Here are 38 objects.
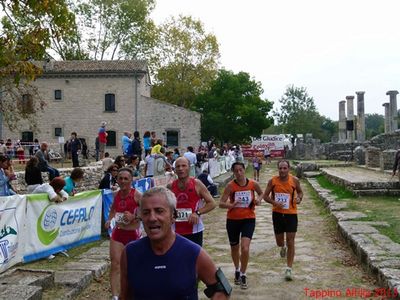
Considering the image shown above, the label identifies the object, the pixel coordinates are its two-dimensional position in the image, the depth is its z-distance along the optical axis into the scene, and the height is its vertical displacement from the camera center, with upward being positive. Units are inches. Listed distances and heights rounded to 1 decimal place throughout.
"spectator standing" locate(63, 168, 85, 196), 390.3 -29.5
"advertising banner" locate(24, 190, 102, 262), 328.5 -59.1
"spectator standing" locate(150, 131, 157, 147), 691.7 +2.0
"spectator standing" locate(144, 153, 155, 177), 616.1 -29.3
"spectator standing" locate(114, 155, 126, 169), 445.1 -17.2
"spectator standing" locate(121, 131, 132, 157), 680.4 -2.0
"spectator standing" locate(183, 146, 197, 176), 698.5 -22.9
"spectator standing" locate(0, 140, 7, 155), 871.1 -10.3
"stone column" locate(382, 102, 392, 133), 1601.9 +81.5
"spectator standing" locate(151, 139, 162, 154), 636.8 -8.5
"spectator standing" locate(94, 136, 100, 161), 1017.2 -20.2
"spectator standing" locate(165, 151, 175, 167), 693.0 -19.5
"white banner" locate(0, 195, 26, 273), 292.0 -52.9
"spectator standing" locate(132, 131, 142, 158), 672.7 -4.7
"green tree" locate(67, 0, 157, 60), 1875.0 +442.8
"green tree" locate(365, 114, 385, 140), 4789.9 +212.1
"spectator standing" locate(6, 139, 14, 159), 1016.5 -14.2
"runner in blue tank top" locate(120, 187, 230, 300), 113.7 -28.2
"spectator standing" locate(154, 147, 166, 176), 614.5 -28.0
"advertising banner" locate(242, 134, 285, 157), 2180.1 -13.6
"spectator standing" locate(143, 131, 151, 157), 740.0 -2.4
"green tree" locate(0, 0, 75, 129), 257.8 +60.3
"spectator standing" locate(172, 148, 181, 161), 816.5 -18.8
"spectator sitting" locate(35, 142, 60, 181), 534.6 -26.9
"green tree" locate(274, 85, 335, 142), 3080.7 +168.1
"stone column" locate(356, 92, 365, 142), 1707.1 +87.0
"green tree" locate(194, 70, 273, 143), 1871.3 +118.7
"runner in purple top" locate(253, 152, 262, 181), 991.1 -42.3
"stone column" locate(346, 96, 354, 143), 1763.9 +121.4
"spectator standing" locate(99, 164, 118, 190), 445.4 -35.7
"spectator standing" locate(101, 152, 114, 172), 585.9 -22.7
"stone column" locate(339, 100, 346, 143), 1880.0 +78.9
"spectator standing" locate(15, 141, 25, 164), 894.7 -22.7
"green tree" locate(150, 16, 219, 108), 1957.4 +329.3
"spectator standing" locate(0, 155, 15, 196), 418.9 -29.5
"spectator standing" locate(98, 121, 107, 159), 854.1 +10.1
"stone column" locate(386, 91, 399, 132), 1510.0 +107.8
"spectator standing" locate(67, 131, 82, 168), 828.0 -10.5
